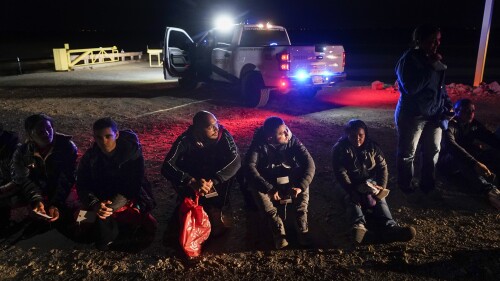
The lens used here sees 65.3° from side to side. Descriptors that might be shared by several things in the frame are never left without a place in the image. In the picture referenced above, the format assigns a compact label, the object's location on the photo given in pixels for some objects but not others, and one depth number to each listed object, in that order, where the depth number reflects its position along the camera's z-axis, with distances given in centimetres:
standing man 402
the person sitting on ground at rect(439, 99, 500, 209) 433
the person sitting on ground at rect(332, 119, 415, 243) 363
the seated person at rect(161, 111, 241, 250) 362
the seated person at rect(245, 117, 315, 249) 354
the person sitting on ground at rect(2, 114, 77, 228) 357
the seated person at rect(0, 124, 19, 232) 382
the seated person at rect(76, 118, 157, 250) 346
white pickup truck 869
